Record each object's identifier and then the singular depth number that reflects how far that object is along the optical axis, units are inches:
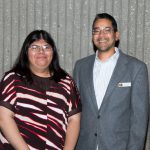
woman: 130.9
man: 137.3
